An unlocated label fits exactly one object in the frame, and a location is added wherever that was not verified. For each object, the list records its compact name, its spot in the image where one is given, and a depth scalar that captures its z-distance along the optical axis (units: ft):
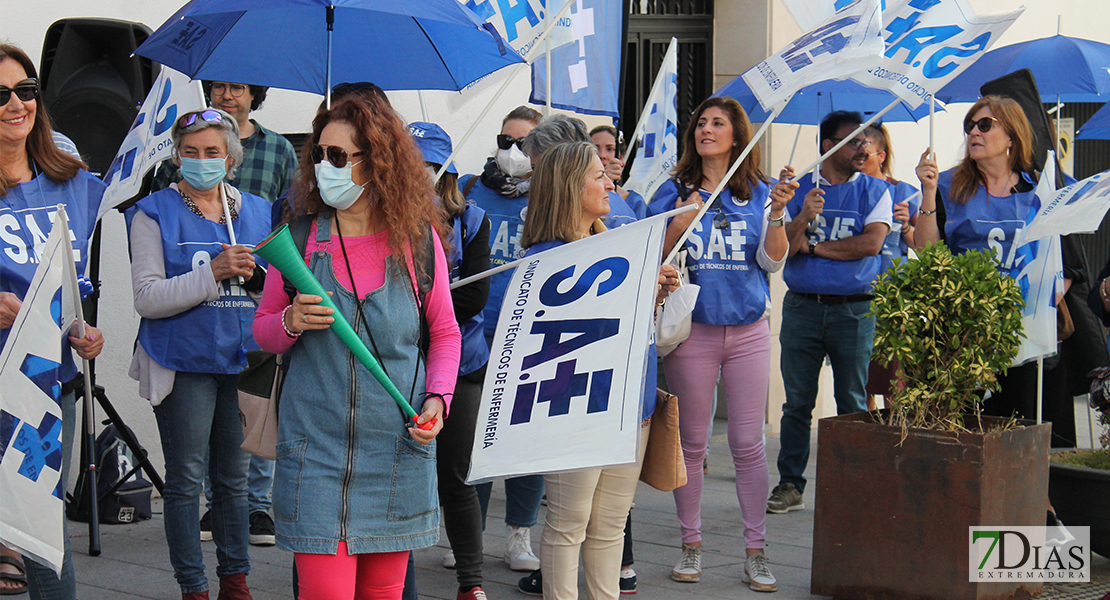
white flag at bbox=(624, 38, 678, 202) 47.93
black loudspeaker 37.88
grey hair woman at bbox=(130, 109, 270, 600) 28.09
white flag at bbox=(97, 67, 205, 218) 30.32
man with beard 42.11
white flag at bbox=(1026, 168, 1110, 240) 33.24
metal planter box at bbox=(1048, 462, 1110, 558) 34.88
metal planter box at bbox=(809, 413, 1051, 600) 29.68
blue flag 40.98
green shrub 30.68
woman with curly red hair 20.98
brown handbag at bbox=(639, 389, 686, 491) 28.45
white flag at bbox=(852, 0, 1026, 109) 34.24
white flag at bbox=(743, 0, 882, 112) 30.40
